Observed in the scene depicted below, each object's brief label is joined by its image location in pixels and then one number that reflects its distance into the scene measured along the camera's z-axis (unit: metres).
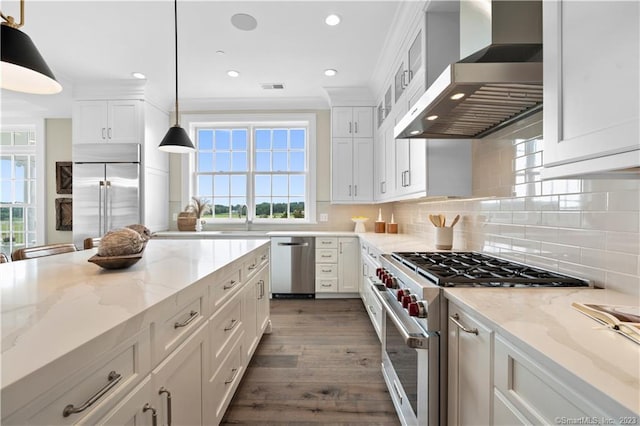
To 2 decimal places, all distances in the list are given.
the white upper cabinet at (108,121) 4.04
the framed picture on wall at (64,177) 4.85
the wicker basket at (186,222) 4.43
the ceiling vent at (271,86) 4.01
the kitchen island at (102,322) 0.57
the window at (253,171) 4.73
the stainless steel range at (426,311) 1.23
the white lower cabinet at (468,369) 0.95
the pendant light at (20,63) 1.17
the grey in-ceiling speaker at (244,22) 2.61
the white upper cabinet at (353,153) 4.24
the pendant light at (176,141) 2.57
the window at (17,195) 4.94
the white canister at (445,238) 2.36
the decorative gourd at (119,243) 1.37
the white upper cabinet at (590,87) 0.73
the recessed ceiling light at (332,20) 2.63
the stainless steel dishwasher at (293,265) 4.03
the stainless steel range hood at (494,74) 1.27
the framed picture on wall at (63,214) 4.81
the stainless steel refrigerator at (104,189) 4.01
